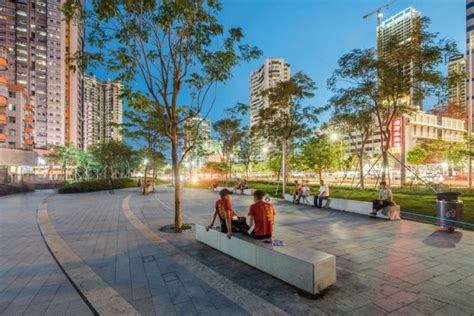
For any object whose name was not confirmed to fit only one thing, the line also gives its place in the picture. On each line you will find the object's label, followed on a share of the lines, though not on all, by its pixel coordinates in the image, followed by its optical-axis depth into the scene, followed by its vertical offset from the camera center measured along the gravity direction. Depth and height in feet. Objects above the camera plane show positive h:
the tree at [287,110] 56.58 +12.70
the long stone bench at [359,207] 30.14 -6.47
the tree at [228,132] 89.51 +11.77
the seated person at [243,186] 67.70 -6.79
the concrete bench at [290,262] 11.66 -5.43
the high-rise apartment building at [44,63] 271.49 +114.67
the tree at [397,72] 39.88 +16.07
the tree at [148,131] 64.44 +8.85
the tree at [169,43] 22.54 +12.53
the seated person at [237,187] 69.63 -7.13
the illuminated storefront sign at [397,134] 57.00 +6.62
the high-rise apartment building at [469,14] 179.63 +110.74
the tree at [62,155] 155.94 +5.32
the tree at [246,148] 113.72 +6.76
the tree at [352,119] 51.76 +10.77
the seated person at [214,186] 82.28 -8.05
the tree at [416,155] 117.80 +3.41
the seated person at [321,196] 40.70 -5.71
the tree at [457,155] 94.82 +2.69
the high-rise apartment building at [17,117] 169.37 +32.64
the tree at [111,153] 122.93 +5.00
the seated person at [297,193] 46.42 -5.88
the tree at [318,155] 87.56 +2.59
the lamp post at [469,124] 55.02 +8.82
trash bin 23.47 -4.78
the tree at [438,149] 128.16 +6.93
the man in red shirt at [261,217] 15.48 -3.52
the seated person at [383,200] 30.89 -4.94
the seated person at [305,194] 45.47 -5.97
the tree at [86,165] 149.59 -1.77
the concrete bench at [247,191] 66.13 -8.10
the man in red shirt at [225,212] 17.22 -3.65
